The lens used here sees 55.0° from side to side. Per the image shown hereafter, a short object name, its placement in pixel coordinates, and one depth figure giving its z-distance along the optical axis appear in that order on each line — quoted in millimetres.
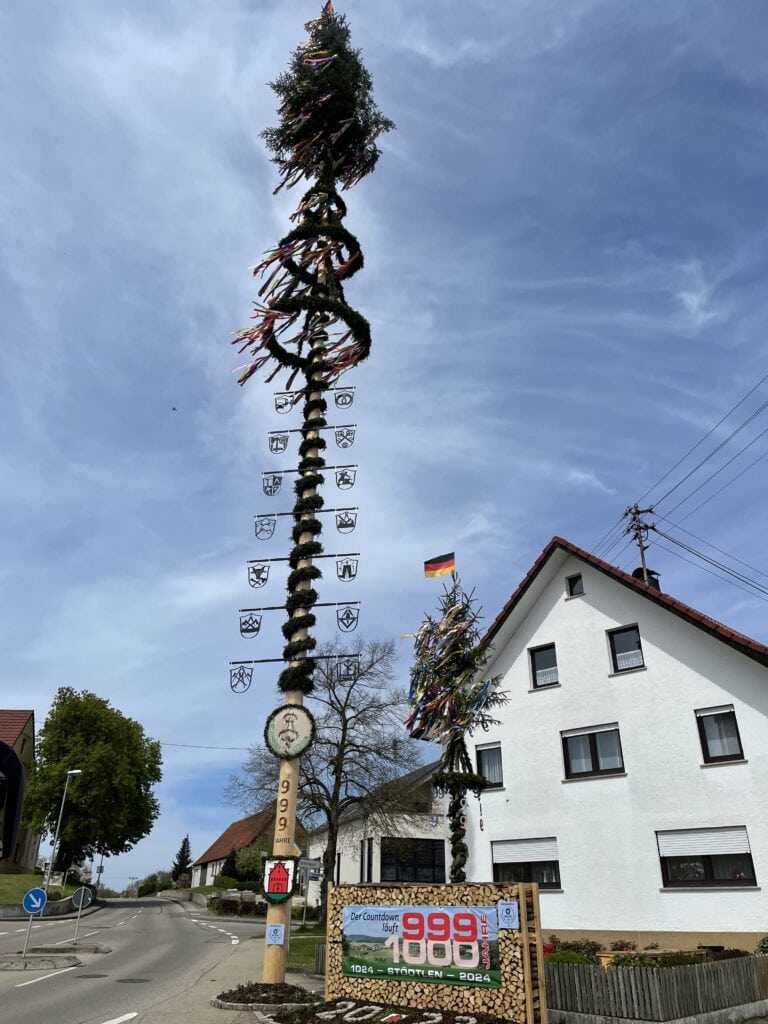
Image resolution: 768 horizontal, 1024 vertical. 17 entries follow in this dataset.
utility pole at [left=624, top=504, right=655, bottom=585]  33812
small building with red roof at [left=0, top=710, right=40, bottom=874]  60150
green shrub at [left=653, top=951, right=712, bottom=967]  13094
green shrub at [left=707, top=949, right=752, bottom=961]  14445
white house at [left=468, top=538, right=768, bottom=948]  17688
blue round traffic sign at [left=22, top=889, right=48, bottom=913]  18969
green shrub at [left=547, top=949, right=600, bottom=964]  12891
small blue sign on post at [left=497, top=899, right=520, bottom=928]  10805
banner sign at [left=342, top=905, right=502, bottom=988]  10969
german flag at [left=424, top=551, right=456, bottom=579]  18795
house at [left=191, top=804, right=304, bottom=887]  63128
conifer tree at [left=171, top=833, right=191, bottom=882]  105250
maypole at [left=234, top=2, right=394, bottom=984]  13531
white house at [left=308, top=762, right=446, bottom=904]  36062
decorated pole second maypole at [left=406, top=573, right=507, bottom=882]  16141
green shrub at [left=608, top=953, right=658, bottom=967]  12945
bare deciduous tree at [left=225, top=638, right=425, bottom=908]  34844
